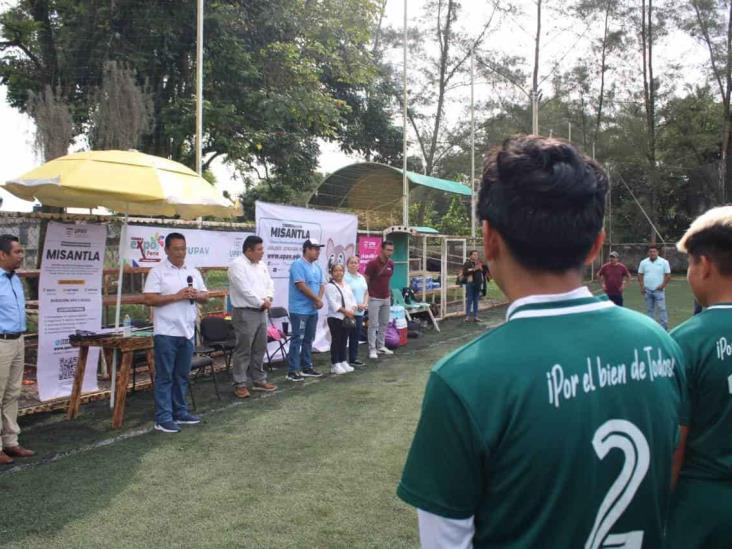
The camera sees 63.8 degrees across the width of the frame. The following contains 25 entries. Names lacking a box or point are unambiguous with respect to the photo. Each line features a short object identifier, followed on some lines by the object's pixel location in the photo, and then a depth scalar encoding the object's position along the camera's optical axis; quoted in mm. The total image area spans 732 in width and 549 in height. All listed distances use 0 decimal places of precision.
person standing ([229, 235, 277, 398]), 6715
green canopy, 14445
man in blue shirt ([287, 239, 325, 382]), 7652
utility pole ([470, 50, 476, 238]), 21078
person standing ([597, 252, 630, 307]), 11164
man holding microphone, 5375
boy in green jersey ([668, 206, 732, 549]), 1579
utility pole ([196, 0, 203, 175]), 9422
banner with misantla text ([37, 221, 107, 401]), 5887
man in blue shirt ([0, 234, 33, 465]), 4629
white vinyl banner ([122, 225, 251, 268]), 6621
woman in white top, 8141
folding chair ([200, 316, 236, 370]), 7195
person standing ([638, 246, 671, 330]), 10648
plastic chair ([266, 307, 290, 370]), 8500
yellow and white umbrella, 5164
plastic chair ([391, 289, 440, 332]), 11602
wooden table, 5438
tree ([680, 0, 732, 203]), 30000
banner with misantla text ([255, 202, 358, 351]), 8523
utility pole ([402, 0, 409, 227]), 14727
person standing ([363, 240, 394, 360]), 9359
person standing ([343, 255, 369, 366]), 8773
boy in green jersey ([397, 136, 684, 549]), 991
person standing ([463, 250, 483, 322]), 13594
